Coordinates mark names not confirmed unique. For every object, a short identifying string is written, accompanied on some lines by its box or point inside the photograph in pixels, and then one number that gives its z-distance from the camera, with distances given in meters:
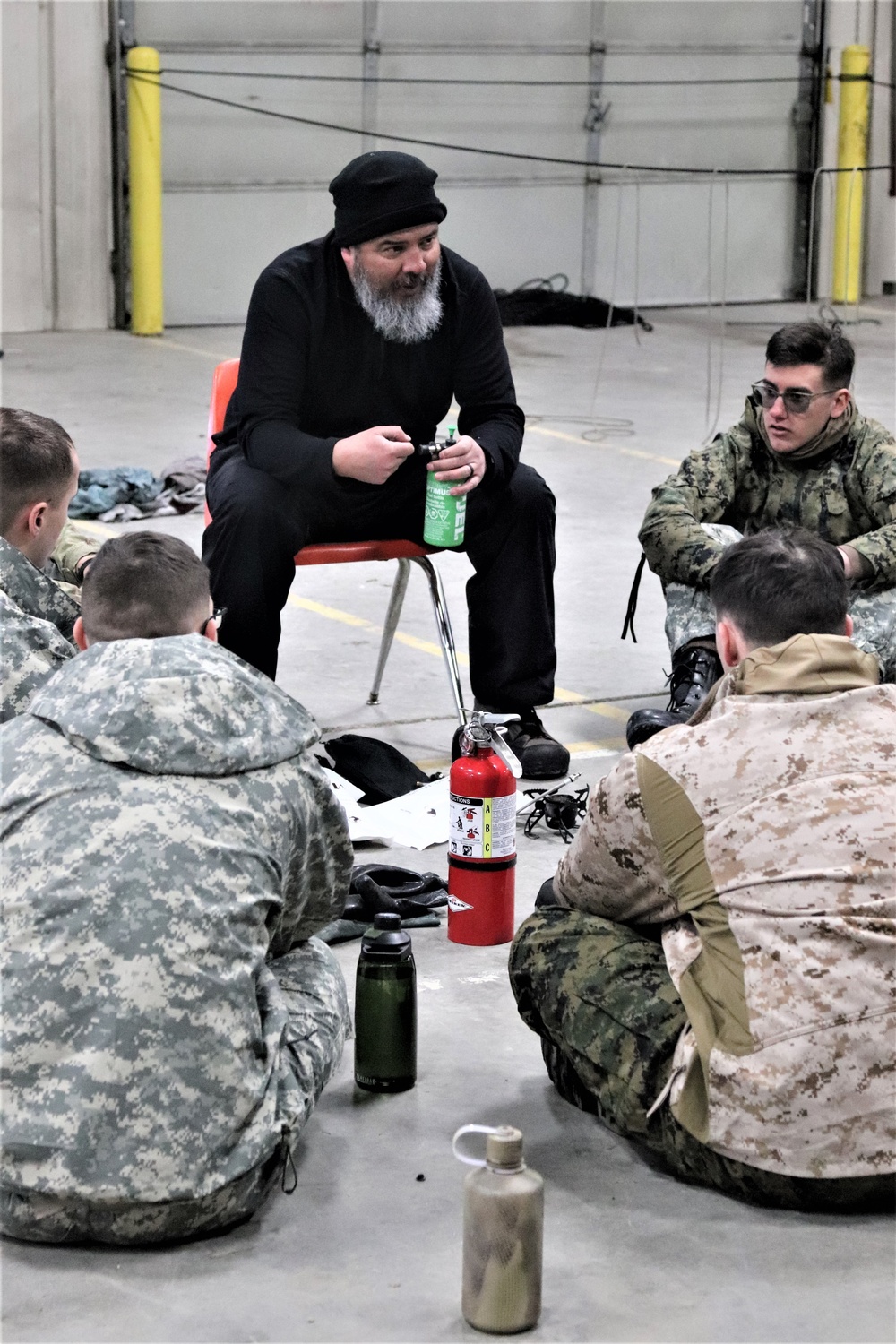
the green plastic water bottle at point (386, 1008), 2.89
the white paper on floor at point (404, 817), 4.03
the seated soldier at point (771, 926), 2.42
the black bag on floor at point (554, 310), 12.89
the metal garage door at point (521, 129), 12.03
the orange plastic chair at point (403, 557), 4.60
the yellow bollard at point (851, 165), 13.62
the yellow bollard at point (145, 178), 11.52
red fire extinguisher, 3.43
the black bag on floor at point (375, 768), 4.28
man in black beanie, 4.45
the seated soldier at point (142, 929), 2.29
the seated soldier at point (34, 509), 3.44
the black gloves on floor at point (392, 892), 3.60
